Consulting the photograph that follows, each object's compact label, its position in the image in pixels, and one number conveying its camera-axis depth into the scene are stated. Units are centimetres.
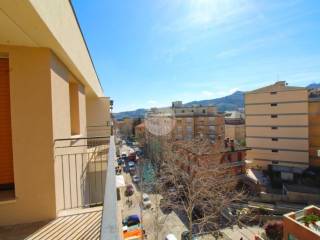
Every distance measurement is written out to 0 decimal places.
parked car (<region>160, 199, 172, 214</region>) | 1433
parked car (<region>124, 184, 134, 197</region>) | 1923
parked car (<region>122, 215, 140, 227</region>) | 1362
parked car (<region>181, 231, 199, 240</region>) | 1126
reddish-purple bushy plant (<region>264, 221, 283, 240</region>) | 1051
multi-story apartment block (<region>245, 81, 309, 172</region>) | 2194
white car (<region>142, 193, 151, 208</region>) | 1612
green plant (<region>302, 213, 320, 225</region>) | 709
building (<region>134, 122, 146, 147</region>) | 4139
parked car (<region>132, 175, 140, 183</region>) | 2302
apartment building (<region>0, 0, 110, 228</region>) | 282
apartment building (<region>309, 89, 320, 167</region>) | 2177
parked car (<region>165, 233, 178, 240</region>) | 1069
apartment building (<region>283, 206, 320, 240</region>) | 654
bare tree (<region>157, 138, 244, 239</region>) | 997
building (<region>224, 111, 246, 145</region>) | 3862
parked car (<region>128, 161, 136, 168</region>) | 2923
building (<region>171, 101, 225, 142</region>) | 2836
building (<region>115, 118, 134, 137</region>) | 5870
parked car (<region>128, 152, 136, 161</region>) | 3303
